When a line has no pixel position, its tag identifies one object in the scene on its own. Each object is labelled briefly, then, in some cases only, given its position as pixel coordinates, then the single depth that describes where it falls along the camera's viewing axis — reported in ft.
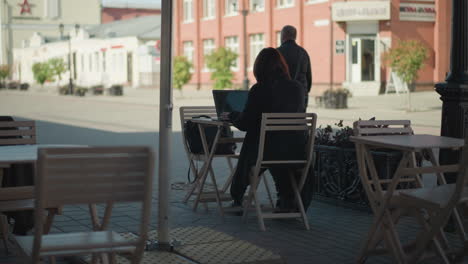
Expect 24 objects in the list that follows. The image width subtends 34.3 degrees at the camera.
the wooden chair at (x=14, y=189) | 17.69
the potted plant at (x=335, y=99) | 89.92
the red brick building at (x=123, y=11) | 324.19
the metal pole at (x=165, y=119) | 18.33
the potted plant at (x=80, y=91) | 154.92
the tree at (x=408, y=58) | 81.41
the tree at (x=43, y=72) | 206.39
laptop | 24.86
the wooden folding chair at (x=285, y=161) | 22.04
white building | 195.21
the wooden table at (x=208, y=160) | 24.16
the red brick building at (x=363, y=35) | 122.01
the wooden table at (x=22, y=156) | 15.78
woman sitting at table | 22.57
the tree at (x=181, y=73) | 131.23
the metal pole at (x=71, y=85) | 168.96
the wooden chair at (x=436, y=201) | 15.20
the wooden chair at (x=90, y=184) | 11.69
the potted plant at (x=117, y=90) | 149.38
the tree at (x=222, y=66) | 124.47
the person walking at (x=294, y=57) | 29.19
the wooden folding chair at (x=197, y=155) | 25.76
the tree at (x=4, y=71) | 240.28
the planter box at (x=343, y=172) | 24.17
